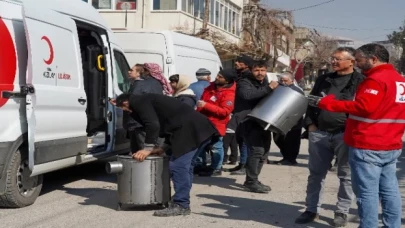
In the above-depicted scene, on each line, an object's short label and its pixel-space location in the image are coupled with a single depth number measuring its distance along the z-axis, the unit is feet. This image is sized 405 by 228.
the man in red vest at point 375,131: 16.75
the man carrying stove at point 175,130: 21.71
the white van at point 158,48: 37.65
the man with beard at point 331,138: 20.40
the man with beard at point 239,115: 28.31
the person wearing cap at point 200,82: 33.96
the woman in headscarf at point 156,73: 28.35
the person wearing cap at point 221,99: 28.02
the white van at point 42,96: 21.47
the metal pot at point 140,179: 22.30
